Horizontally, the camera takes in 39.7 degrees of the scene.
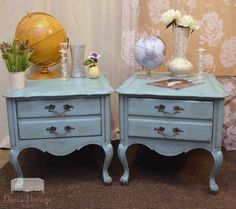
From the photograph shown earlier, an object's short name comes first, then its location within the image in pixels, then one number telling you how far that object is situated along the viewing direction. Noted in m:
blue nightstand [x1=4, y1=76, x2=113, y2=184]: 1.69
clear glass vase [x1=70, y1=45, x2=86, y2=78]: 2.00
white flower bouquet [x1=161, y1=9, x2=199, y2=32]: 1.91
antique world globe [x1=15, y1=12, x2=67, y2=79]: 1.95
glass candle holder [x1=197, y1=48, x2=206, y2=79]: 1.94
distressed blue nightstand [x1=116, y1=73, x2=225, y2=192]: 1.64
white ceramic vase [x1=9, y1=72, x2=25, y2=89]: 1.75
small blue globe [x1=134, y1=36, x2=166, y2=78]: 1.91
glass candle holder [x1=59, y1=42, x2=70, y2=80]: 1.93
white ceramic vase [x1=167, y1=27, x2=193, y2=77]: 1.98
